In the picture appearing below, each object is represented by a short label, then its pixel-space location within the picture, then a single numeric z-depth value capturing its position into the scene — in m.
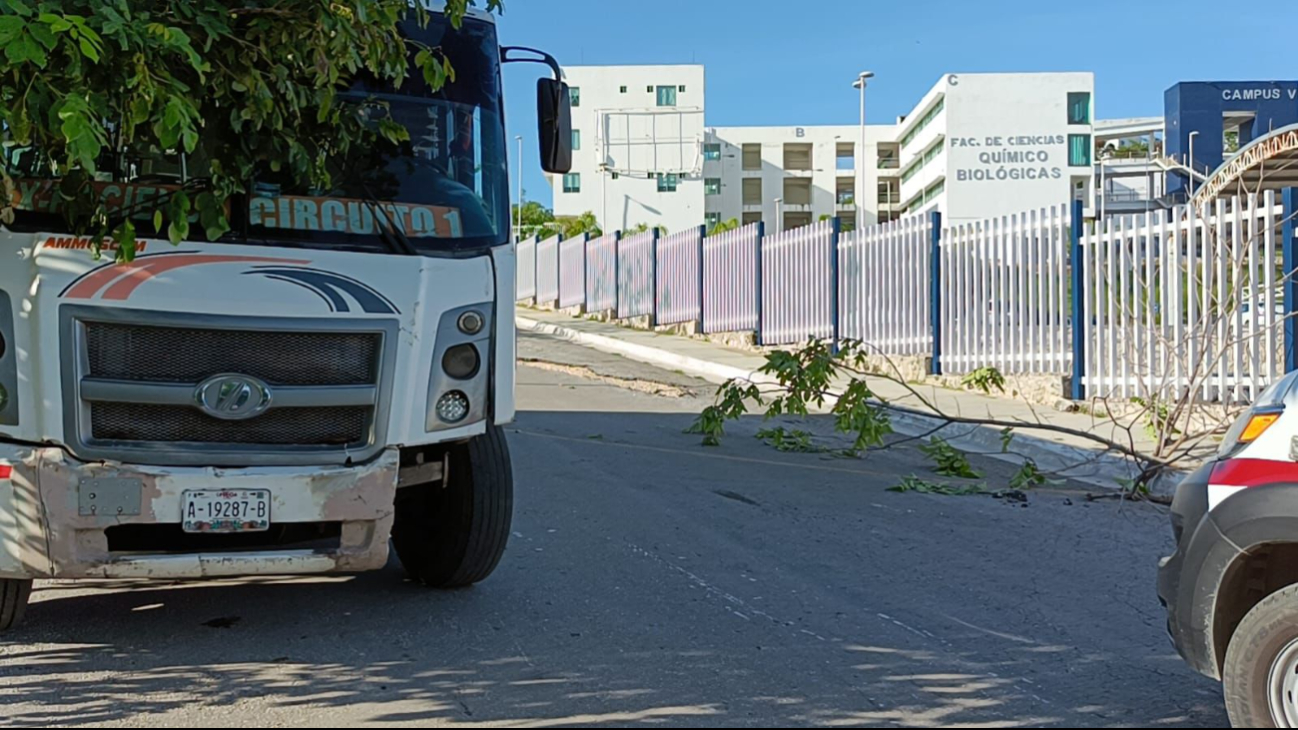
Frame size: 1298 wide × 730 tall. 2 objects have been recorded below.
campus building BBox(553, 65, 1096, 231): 75.06
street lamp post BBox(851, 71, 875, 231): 57.11
